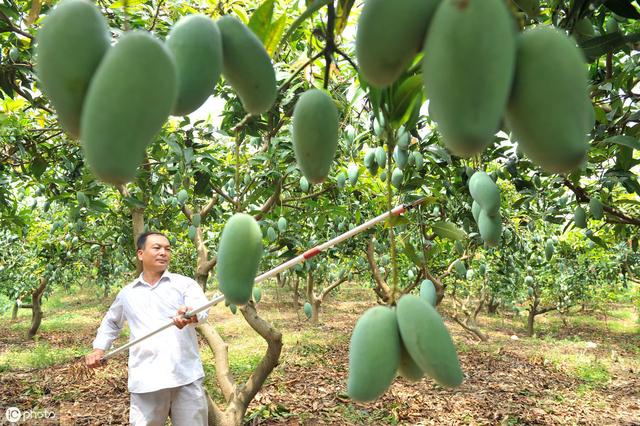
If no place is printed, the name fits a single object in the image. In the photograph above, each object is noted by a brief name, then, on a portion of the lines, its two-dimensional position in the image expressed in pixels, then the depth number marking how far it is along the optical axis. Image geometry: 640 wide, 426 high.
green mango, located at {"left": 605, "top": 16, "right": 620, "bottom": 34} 1.27
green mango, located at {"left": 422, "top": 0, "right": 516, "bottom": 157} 0.33
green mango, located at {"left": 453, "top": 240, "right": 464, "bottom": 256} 2.51
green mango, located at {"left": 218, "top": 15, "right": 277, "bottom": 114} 0.47
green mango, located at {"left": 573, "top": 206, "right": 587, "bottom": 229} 2.21
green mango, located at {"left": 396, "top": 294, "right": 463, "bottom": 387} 0.53
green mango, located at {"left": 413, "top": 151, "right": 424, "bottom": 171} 1.86
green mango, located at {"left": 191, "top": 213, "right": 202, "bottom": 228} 3.42
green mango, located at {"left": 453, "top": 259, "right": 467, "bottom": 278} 2.92
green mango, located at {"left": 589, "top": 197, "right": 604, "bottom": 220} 1.98
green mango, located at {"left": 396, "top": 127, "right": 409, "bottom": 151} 1.45
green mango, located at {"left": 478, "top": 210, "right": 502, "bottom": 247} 0.99
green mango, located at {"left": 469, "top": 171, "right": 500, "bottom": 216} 0.96
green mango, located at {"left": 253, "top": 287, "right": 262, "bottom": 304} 3.47
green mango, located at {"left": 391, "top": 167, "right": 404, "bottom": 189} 1.91
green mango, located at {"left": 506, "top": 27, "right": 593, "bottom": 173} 0.35
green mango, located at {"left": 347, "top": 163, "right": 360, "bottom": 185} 2.33
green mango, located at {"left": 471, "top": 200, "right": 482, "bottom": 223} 1.19
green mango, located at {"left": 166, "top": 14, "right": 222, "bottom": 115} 0.41
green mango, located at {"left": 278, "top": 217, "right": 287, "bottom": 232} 3.10
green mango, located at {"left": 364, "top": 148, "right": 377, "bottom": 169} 1.75
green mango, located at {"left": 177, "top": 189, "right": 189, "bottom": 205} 3.17
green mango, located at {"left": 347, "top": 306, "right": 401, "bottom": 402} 0.55
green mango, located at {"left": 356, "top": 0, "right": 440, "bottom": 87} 0.36
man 2.98
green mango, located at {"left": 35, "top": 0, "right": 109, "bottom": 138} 0.36
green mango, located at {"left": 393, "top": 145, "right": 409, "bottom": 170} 1.54
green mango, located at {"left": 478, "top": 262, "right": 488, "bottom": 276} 4.98
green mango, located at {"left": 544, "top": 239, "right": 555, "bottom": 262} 3.32
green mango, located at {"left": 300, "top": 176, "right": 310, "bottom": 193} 2.78
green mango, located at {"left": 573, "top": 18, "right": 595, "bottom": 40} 0.94
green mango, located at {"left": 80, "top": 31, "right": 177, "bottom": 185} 0.33
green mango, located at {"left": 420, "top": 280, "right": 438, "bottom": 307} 1.02
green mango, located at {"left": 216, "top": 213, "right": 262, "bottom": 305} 0.56
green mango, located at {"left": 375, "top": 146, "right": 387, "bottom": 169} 1.62
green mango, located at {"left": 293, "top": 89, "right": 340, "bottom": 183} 0.53
